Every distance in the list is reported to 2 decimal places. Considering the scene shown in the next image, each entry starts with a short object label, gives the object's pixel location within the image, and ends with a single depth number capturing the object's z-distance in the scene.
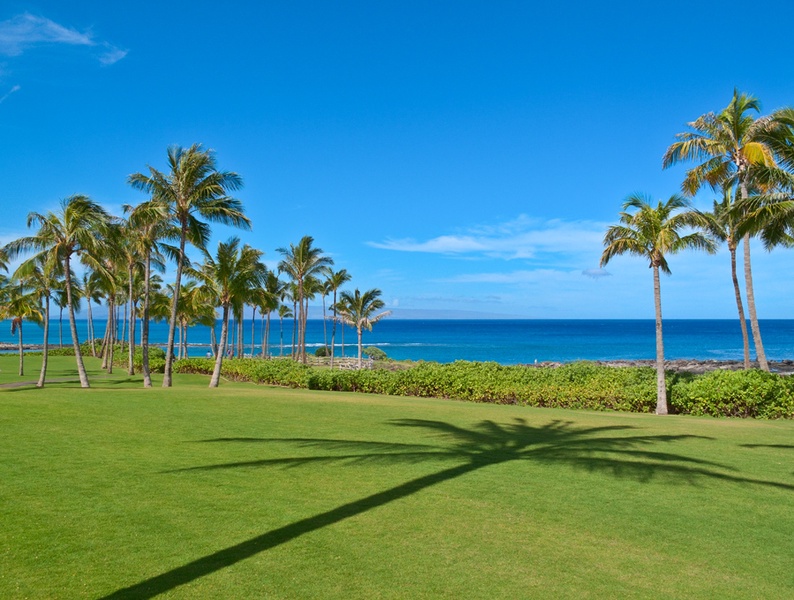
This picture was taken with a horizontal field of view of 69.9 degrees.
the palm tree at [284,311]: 74.94
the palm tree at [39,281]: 23.23
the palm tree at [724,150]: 21.55
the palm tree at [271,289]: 35.47
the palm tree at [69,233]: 22.14
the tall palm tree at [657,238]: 19.36
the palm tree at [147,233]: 24.75
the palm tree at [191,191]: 24.91
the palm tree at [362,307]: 54.59
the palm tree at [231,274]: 27.89
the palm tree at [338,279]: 53.94
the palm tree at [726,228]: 21.98
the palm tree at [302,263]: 44.75
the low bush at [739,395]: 17.47
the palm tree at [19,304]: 31.41
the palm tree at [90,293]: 48.16
